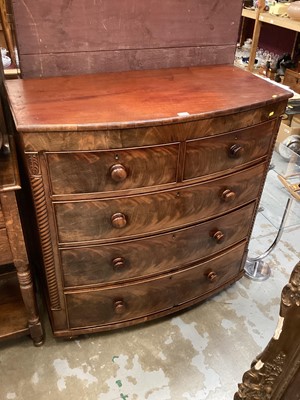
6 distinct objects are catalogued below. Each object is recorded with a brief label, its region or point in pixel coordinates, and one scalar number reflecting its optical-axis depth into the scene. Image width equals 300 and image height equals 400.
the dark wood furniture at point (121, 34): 1.18
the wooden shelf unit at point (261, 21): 2.58
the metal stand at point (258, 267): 1.83
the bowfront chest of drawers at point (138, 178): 1.02
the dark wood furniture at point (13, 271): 1.04
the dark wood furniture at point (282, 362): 0.67
